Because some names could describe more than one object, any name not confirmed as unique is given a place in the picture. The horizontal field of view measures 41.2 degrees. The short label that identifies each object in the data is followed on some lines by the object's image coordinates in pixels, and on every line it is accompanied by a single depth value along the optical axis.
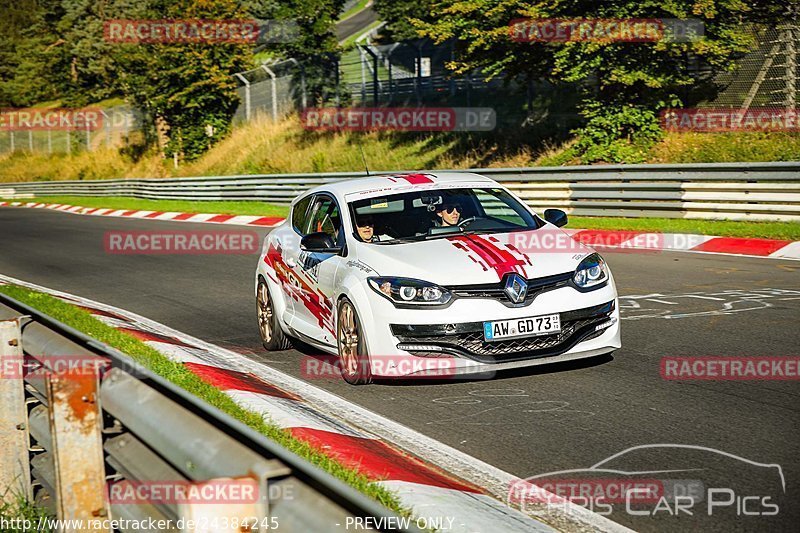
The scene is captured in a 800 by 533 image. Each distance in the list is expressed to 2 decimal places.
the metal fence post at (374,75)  37.12
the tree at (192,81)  49.78
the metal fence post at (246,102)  49.03
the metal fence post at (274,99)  45.50
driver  9.09
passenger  8.74
